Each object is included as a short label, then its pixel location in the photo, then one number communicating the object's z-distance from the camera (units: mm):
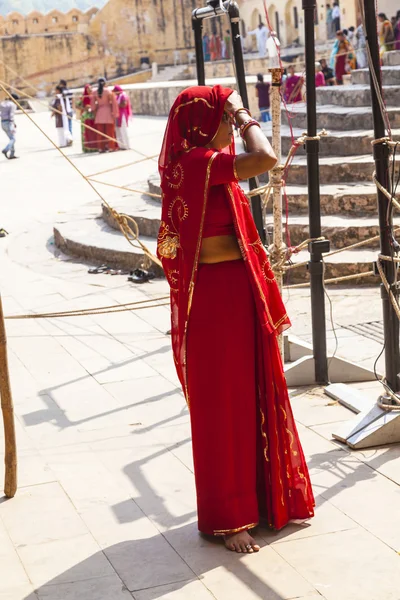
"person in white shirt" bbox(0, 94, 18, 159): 19219
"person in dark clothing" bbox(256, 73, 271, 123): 20825
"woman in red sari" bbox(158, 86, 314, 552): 3396
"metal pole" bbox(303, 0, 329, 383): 4945
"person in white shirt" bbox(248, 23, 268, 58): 33812
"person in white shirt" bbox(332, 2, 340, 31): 35125
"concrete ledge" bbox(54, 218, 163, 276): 9102
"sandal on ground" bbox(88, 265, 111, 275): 9008
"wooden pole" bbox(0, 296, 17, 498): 4008
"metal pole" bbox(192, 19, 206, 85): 5551
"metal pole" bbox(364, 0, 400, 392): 4188
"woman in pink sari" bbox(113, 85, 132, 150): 19719
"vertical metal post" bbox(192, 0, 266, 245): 5066
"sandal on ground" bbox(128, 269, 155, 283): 8406
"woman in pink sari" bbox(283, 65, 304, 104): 17828
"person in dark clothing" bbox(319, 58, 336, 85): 19656
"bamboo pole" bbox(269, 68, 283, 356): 4629
